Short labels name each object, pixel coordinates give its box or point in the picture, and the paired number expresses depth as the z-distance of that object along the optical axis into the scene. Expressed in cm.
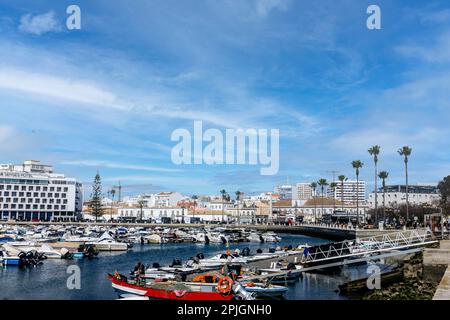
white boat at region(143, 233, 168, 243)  8156
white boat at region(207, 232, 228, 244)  8288
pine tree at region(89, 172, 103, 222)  13050
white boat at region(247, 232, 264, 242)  8763
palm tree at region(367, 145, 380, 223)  9381
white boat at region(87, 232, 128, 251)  6344
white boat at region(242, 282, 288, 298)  2878
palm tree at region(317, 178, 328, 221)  14520
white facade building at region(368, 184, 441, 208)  15120
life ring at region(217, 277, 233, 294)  2536
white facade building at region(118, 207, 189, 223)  16412
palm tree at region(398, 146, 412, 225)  8500
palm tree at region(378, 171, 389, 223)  10355
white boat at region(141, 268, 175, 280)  3346
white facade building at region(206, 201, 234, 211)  19275
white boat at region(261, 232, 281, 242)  8656
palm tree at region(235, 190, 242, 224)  17700
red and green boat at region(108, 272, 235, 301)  2508
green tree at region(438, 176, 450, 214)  10215
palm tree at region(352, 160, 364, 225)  10912
